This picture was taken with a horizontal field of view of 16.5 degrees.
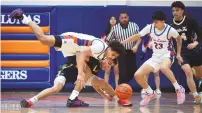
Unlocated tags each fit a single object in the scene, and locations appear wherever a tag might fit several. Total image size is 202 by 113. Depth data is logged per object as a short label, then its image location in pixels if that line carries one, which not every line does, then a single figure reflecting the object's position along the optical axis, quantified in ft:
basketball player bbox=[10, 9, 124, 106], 38.54
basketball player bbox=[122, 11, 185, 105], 43.33
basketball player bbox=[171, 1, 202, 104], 46.20
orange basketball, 41.79
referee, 58.36
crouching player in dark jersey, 39.90
